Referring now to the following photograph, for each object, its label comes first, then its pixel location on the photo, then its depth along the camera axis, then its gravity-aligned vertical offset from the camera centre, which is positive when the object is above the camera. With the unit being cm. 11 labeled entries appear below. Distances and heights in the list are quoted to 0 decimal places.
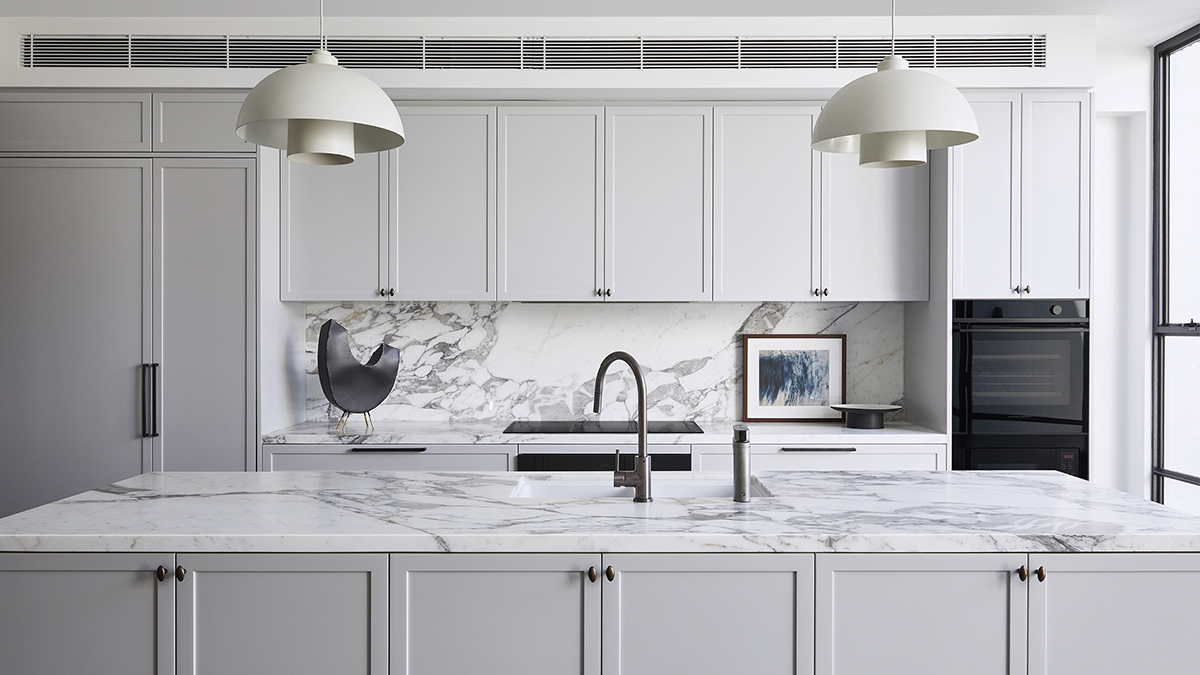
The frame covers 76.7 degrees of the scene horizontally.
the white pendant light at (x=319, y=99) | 163 +51
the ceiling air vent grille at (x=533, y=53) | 333 +126
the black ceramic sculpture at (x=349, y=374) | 346 -18
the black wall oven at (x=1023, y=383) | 335 -21
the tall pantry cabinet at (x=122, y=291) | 333 +19
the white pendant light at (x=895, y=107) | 166 +51
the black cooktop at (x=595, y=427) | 351 -44
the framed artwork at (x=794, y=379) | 391 -22
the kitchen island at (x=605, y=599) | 161 -57
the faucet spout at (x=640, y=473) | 191 -35
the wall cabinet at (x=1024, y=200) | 338 +61
